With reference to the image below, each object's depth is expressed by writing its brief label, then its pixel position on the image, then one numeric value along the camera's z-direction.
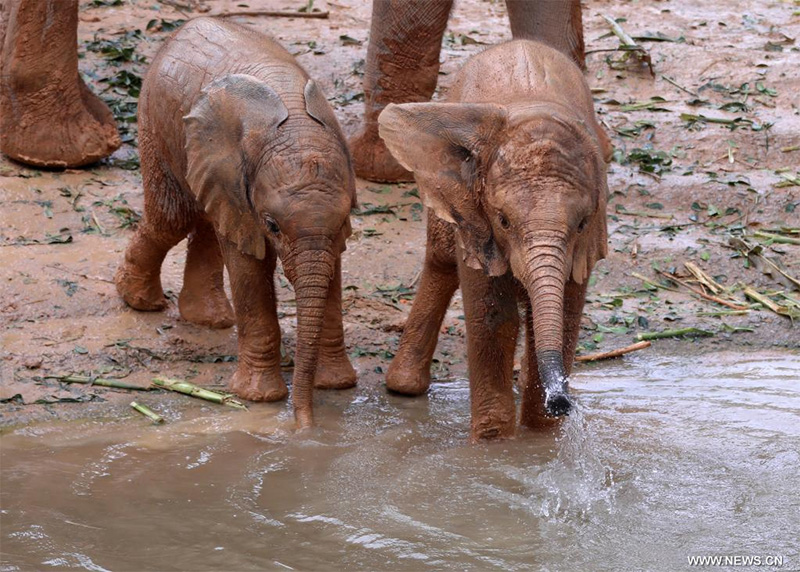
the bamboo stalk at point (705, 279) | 16.55
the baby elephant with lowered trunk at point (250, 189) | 12.10
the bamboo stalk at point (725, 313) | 15.83
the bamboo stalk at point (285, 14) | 23.42
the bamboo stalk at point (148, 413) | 12.75
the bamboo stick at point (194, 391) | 13.25
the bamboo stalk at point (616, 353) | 14.75
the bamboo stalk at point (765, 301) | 15.81
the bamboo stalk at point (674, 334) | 15.33
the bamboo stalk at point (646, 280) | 16.72
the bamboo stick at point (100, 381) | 13.45
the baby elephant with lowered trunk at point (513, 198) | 9.80
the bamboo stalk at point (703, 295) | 16.08
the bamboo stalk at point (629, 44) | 22.22
